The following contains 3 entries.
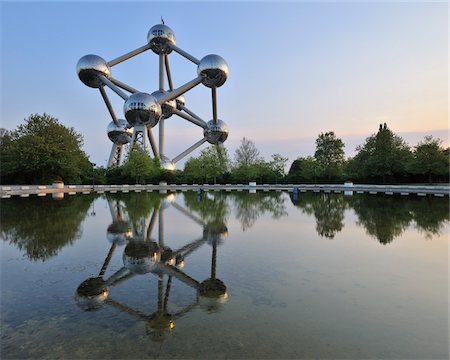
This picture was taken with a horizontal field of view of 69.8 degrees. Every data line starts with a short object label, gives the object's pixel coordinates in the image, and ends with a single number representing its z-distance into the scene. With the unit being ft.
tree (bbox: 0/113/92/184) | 119.75
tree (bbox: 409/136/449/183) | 129.90
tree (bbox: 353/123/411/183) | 143.95
